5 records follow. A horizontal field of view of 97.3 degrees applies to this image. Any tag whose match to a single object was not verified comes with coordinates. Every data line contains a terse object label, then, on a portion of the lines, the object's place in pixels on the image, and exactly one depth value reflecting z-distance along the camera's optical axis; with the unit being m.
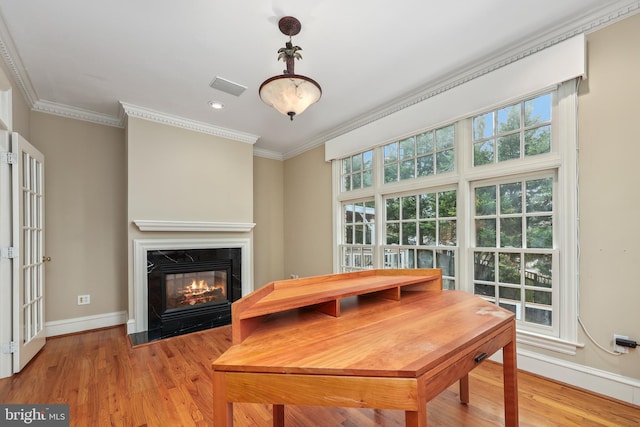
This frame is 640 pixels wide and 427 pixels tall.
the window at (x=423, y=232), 2.87
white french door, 2.42
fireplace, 3.35
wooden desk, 0.86
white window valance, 2.05
